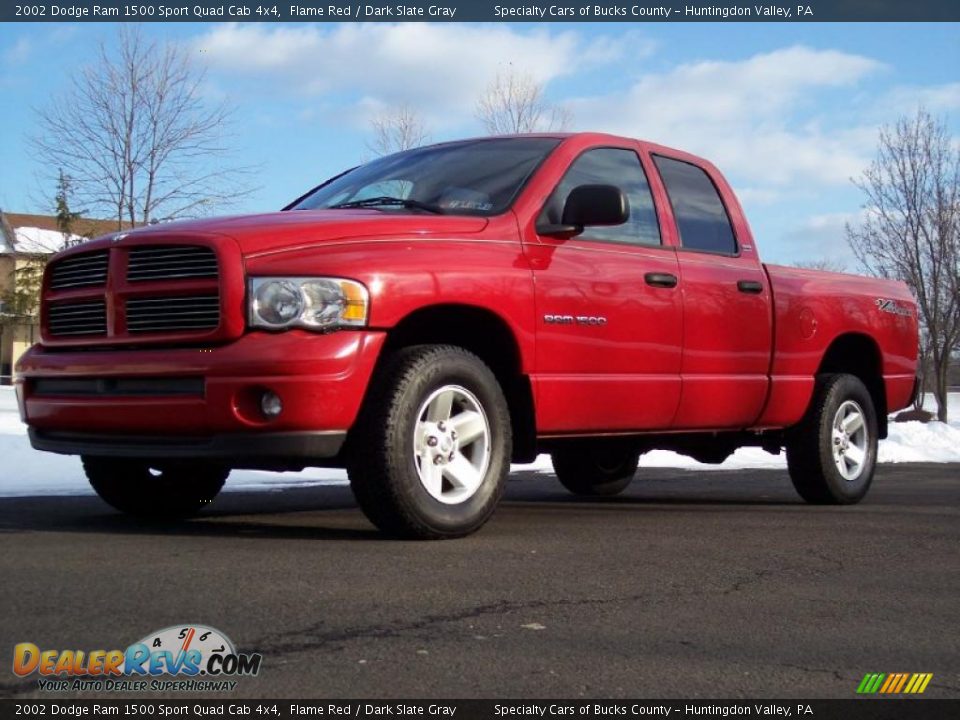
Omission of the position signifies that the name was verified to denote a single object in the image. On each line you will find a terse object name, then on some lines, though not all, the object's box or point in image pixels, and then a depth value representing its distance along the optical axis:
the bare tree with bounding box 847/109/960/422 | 27.16
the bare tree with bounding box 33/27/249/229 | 21.02
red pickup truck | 5.13
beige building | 27.68
